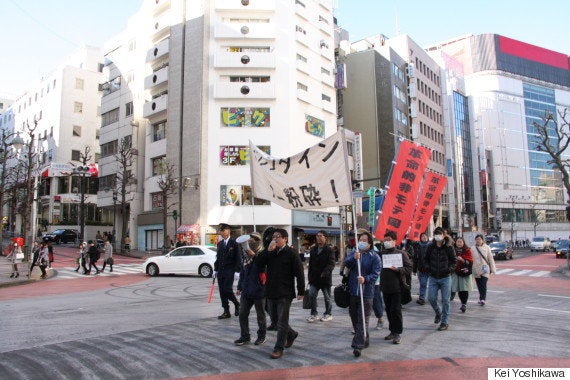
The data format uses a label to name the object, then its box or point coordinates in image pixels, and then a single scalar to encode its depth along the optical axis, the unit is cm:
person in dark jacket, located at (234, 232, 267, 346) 664
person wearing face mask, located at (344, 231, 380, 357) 636
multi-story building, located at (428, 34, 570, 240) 9356
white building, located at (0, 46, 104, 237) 5881
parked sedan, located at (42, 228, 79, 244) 4700
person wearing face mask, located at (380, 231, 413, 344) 671
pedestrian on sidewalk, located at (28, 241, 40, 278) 1892
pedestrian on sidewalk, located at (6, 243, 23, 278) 1903
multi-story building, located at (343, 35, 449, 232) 5600
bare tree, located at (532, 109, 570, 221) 2281
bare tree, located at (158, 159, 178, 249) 3566
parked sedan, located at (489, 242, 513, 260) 3524
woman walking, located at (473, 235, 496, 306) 1068
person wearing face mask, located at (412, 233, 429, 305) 1076
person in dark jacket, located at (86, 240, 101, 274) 2239
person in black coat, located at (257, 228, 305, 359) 600
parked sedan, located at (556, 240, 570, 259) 3634
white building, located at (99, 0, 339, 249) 3858
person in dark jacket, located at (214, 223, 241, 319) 866
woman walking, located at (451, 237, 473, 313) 973
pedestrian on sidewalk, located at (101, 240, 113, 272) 2364
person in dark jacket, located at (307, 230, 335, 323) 851
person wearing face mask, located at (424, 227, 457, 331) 773
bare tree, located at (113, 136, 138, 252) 3959
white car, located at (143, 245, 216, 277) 1939
